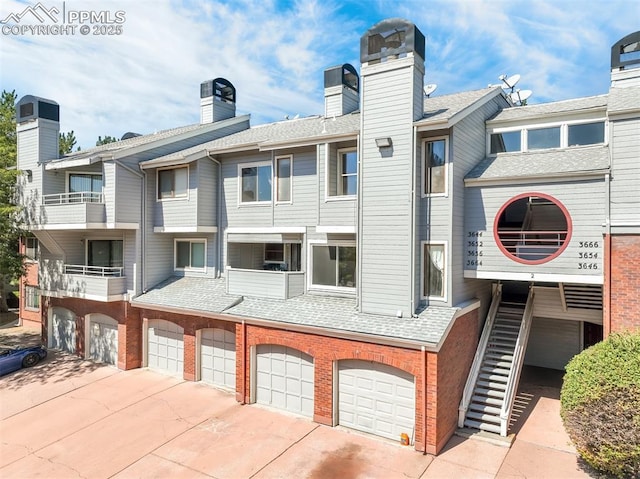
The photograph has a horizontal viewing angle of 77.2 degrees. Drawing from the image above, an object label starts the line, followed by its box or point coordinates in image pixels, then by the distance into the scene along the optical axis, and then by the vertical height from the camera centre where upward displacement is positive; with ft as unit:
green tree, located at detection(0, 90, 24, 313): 62.28 +2.78
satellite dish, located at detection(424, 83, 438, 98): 61.93 +22.78
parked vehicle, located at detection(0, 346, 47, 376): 58.13 -18.47
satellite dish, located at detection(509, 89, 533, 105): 61.82 +21.82
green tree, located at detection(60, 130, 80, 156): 113.56 +26.90
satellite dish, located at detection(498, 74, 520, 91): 60.34 +23.33
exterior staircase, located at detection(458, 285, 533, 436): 40.42 -14.87
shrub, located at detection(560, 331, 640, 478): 29.58 -13.06
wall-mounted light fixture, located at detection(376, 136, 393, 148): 41.68 +9.73
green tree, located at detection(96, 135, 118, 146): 139.77 +33.36
